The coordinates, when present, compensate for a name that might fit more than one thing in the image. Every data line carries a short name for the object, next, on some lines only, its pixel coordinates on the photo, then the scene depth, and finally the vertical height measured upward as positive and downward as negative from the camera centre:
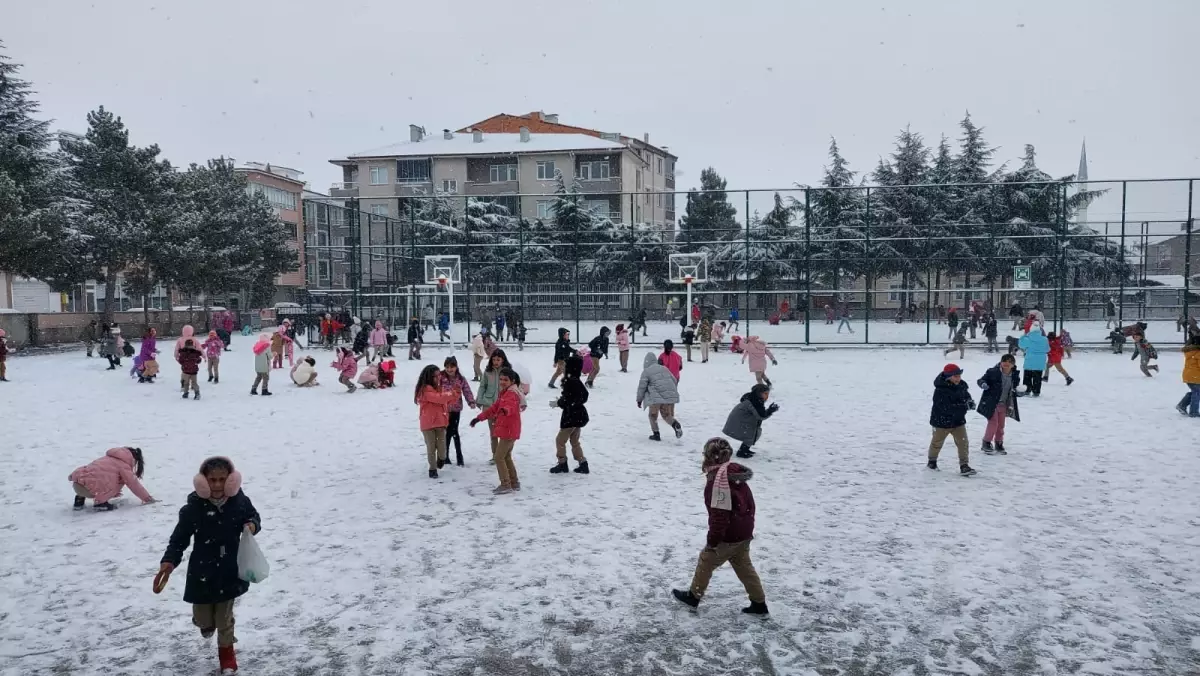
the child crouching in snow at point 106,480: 8.48 -1.87
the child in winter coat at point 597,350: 18.58 -1.42
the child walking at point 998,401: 10.90 -1.49
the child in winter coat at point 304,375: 19.64 -1.88
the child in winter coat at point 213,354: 19.73 -1.38
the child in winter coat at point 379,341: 24.23 -1.36
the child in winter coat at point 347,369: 18.31 -1.63
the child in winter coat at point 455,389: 10.30 -1.20
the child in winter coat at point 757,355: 17.31 -1.35
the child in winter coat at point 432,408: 9.84 -1.35
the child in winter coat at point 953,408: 9.82 -1.41
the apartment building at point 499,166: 60.75 +9.58
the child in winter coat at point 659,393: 12.15 -1.48
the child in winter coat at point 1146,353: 19.25 -1.57
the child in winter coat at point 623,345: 22.20 -1.42
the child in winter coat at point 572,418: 9.94 -1.51
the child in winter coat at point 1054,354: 18.14 -1.48
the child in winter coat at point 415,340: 26.56 -1.49
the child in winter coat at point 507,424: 8.98 -1.41
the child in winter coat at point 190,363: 16.91 -1.35
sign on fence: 30.38 +0.46
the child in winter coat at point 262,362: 17.77 -1.42
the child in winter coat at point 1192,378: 13.57 -1.50
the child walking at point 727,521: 5.44 -1.52
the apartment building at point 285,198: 69.75 +8.65
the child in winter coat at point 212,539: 4.72 -1.39
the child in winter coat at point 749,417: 10.77 -1.65
